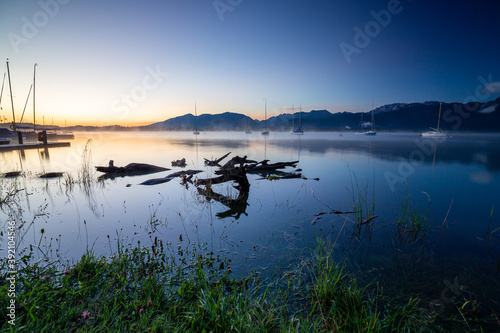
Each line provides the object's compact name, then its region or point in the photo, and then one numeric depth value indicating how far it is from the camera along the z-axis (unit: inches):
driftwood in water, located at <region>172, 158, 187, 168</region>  733.9
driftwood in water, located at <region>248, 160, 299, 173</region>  629.8
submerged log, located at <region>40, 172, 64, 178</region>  516.7
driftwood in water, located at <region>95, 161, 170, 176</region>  568.2
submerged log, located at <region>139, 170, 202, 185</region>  484.1
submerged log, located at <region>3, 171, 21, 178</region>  513.7
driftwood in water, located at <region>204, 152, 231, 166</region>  695.0
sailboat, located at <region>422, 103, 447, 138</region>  3478.3
